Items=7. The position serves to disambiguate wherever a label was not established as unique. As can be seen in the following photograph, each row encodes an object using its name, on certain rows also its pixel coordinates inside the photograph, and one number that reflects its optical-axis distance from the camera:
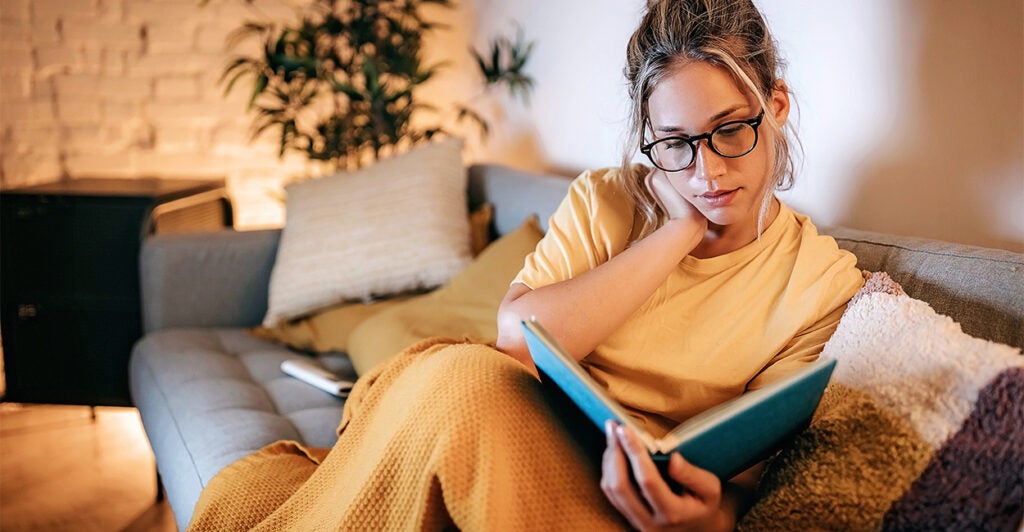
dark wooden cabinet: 2.51
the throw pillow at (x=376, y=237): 2.14
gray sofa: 1.09
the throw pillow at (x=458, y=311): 1.82
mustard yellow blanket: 0.86
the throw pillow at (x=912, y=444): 0.78
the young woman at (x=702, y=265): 1.11
